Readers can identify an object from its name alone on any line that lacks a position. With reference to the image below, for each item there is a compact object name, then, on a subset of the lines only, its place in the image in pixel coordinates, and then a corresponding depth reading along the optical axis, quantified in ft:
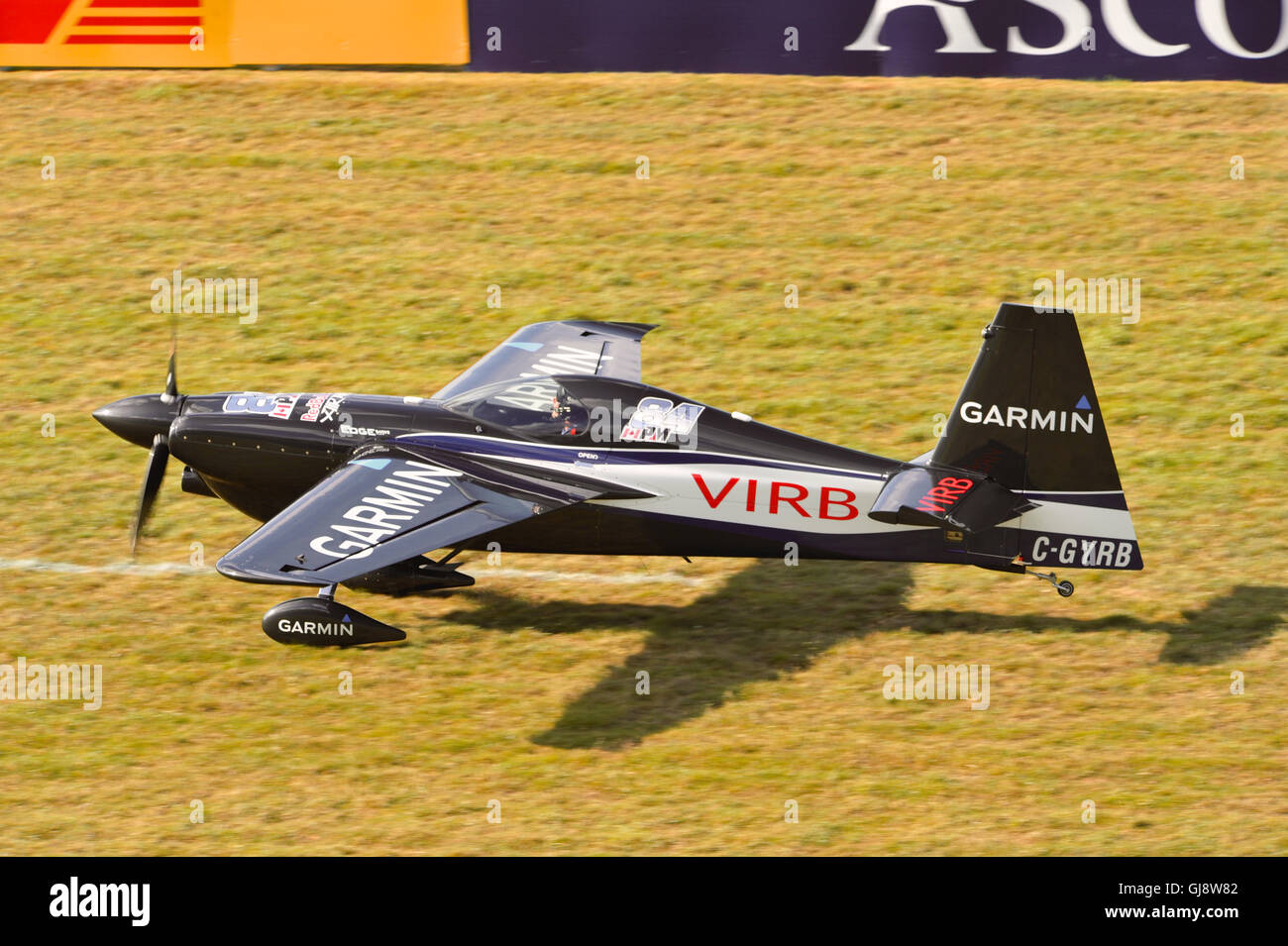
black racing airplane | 39.65
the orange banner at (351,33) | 76.54
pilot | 43.16
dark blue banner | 71.97
